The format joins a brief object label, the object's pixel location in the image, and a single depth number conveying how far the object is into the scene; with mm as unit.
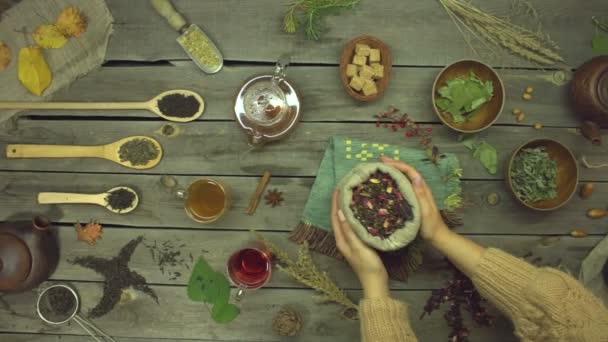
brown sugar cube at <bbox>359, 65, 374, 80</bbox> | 1561
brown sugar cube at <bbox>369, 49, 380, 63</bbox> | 1572
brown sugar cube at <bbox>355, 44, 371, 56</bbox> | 1572
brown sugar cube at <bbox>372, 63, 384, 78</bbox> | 1564
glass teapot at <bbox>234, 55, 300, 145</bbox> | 1583
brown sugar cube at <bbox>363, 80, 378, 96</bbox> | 1562
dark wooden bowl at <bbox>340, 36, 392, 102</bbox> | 1569
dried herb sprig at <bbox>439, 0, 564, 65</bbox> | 1613
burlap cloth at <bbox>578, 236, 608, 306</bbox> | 1599
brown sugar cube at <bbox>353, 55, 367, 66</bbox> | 1568
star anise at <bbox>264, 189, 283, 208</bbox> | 1628
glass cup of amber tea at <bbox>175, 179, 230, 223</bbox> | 1586
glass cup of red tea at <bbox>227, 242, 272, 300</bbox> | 1569
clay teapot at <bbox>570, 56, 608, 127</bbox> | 1499
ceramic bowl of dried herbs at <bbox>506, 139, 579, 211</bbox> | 1540
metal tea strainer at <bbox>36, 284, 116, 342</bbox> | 1633
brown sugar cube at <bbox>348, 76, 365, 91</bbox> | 1559
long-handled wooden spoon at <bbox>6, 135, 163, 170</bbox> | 1640
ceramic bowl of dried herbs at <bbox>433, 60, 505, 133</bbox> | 1553
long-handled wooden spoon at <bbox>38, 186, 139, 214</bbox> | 1636
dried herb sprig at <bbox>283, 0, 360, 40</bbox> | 1615
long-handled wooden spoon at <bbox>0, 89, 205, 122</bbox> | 1645
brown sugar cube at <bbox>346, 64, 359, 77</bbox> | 1571
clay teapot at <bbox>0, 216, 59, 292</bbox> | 1501
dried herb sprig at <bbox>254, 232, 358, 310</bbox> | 1546
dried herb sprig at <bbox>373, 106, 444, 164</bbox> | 1617
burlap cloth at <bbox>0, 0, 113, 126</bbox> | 1673
